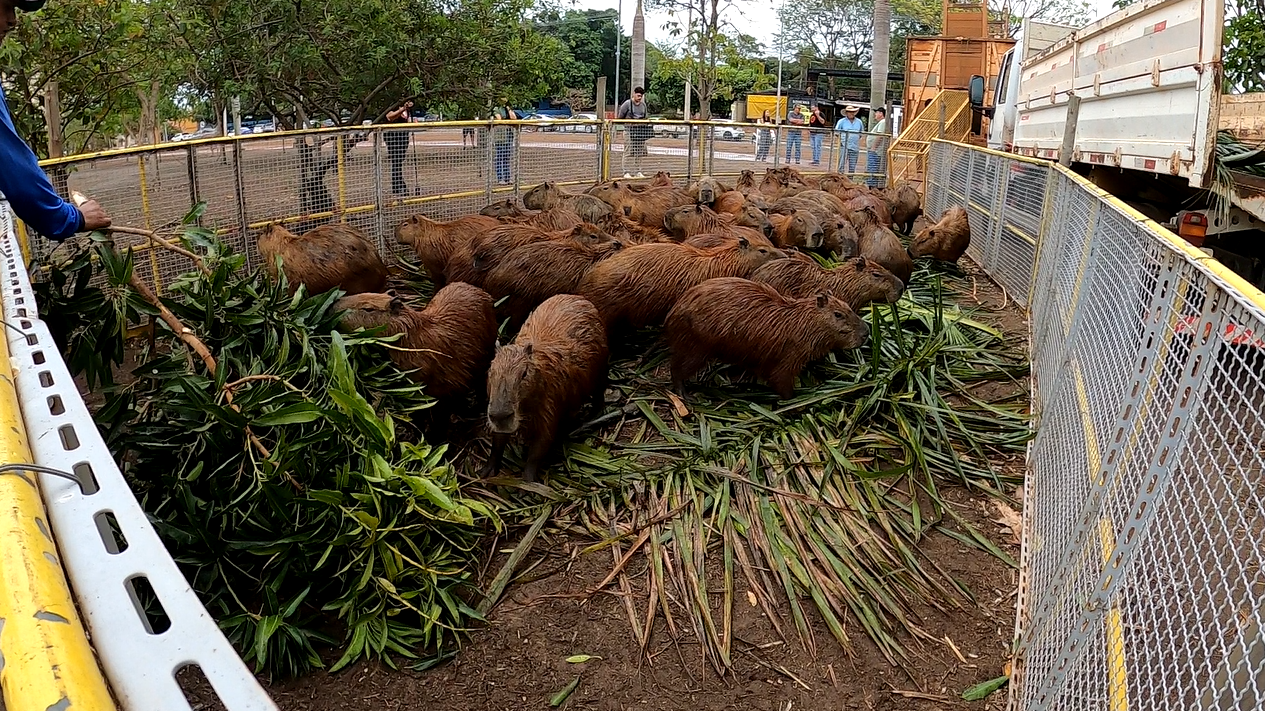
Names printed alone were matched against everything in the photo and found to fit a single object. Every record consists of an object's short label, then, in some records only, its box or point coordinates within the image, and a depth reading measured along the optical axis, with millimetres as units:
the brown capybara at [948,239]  7949
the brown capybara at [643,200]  8875
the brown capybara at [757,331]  5051
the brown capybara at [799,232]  7715
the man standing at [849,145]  14312
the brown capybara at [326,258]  5820
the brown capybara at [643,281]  5652
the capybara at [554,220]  7082
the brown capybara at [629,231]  6797
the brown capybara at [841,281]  6039
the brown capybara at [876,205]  9211
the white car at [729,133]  12500
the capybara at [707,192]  9359
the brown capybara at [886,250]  7289
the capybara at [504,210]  7703
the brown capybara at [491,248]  6051
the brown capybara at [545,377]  4062
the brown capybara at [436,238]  6766
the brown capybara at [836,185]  10633
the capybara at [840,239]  7734
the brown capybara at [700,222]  7742
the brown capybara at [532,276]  5840
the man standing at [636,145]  10953
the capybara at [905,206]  9875
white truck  4512
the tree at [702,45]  19203
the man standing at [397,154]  7590
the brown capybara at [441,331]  4473
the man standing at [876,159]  14836
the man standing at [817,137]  14211
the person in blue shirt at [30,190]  2510
